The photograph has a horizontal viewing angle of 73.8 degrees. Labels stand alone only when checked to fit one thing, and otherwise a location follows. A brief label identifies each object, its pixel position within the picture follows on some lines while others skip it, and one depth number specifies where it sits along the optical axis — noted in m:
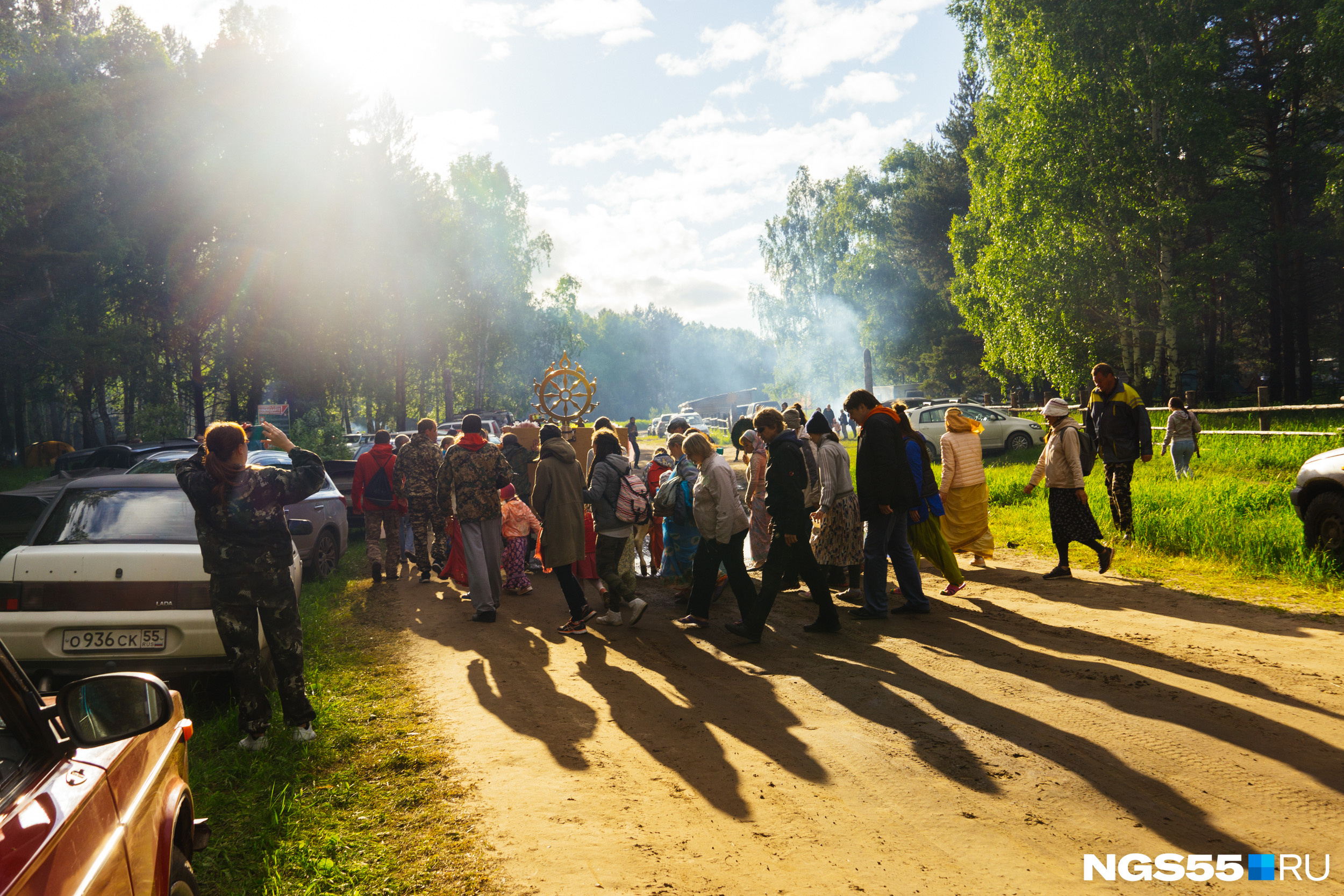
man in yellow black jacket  10.05
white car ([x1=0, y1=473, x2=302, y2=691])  5.43
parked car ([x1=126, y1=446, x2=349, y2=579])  10.47
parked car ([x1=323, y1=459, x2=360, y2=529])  15.16
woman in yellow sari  9.76
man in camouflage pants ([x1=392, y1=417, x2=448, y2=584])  10.29
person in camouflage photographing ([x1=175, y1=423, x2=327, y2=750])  4.89
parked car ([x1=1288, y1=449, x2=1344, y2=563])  8.34
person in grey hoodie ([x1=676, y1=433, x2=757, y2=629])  7.65
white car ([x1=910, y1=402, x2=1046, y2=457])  23.94
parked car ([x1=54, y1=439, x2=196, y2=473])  16.17
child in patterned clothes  9.86
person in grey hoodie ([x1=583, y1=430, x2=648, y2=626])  8.19
